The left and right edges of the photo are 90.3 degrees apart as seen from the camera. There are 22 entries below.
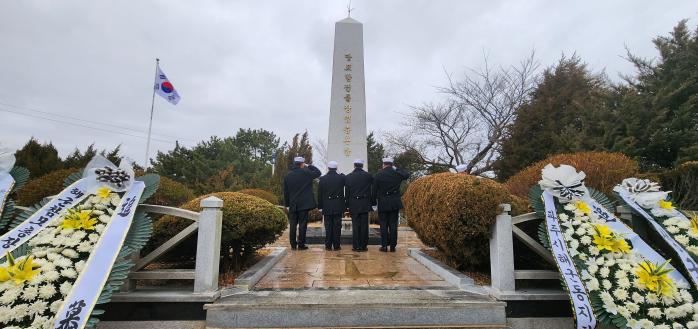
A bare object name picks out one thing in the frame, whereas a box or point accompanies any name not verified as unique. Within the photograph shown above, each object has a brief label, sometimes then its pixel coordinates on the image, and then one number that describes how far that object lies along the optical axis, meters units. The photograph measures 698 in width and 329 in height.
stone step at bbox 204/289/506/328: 2.77
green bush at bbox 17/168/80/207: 4.29
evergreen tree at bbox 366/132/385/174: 22.00
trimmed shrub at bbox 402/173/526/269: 3.37
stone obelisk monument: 9.84
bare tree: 18.81
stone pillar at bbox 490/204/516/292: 3.10
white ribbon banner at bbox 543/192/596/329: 2.59
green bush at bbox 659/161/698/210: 7.78
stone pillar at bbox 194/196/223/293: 2.98
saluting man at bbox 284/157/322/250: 6.38
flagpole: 11.12
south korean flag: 11.40
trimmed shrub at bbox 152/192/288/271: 3.65
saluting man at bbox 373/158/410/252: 6.07
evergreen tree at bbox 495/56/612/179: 14.66
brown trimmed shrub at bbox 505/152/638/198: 6.36
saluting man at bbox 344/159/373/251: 6.36
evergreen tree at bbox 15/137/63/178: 6.65
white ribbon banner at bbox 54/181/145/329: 2.18
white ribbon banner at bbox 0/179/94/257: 2.62
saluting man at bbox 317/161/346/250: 6.54
